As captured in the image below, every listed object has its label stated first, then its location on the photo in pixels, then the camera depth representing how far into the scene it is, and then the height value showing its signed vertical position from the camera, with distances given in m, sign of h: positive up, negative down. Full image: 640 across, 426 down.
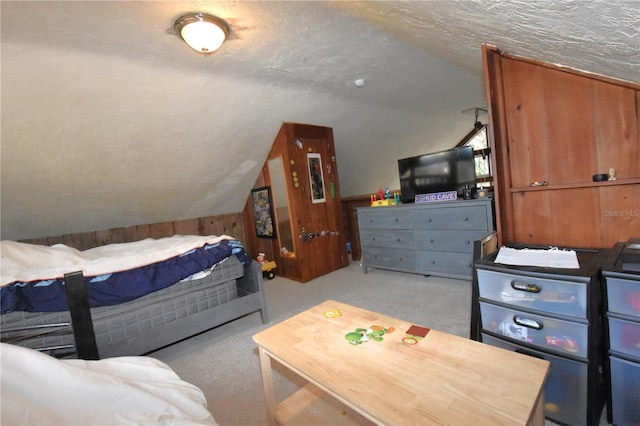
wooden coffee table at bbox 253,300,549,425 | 0.84 -0.63
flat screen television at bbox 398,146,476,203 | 3.16 +0.12
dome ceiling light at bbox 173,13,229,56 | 1.71 +1.07
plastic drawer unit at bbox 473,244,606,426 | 1.20 -0.68
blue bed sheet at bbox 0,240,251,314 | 1.75 -0.38
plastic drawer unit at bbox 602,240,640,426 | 1.12 -0.69
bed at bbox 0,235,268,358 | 1.79 -0.48
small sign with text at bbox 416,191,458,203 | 3.12 -0.14
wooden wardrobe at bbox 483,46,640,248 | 1.50 +0.09
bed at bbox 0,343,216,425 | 0.85 -0.52
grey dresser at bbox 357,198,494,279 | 2.85 -0.53
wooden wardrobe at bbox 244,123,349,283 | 3.74 -0.03
